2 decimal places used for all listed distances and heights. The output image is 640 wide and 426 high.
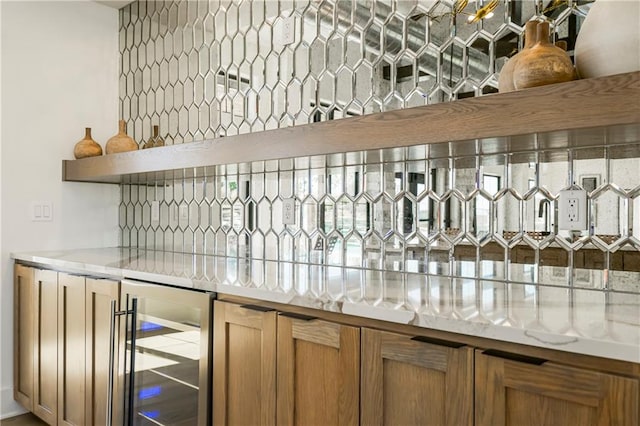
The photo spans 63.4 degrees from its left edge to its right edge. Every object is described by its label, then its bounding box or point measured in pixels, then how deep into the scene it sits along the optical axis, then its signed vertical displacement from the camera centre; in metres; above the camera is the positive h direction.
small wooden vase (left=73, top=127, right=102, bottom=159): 2.92 +0.34
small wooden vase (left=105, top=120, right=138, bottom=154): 2.88 +0.36
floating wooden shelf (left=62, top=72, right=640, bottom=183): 1.14 +0.23
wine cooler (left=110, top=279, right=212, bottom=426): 1.71 -0.54
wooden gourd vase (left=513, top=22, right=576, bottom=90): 1.27 +0.35
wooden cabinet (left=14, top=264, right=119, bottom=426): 2.13 -0.63
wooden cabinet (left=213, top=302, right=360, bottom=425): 1.33 -0.45
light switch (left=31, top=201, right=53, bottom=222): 2.86 -0.02
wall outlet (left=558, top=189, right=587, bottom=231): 1.54 +0.00
